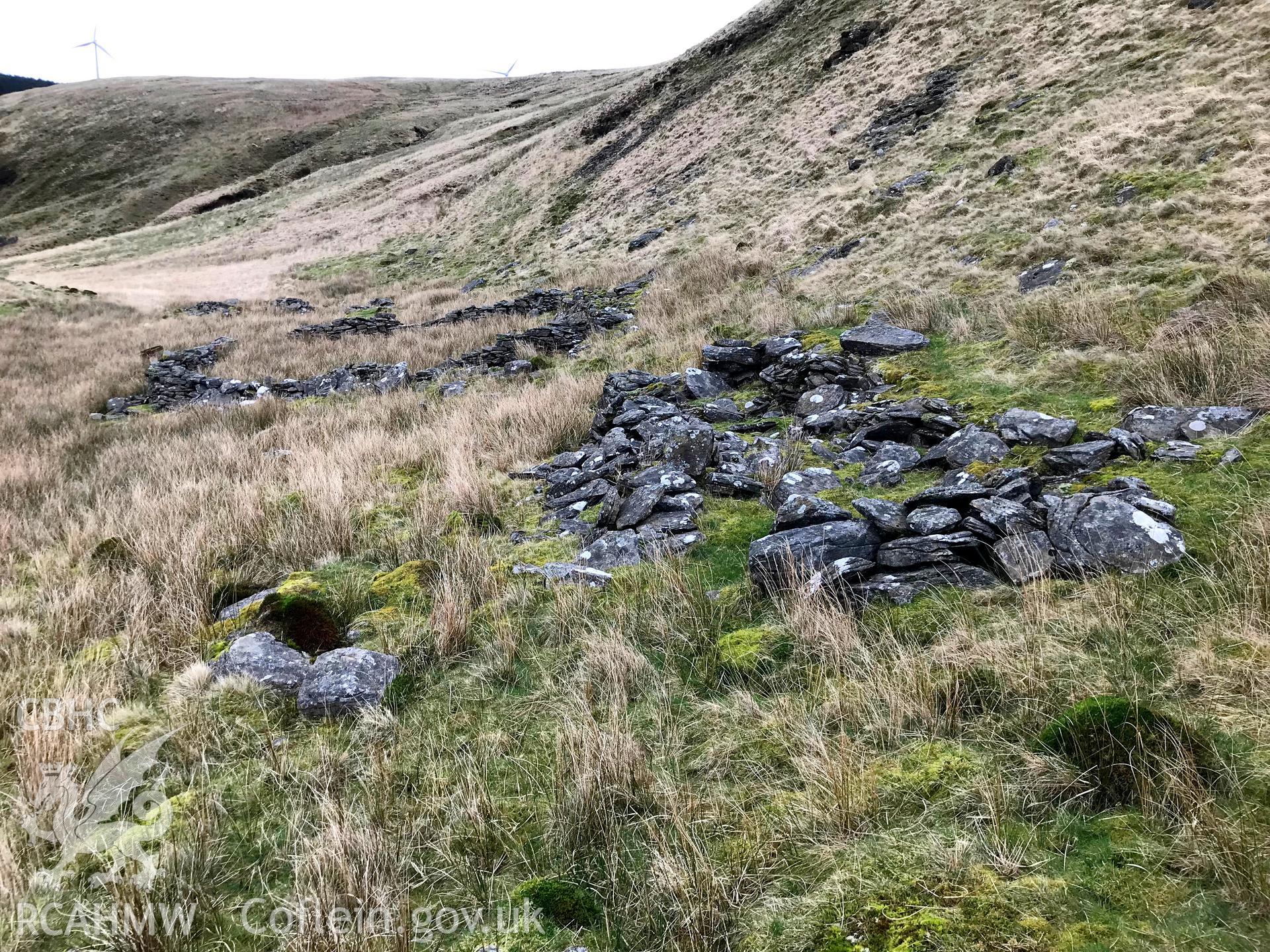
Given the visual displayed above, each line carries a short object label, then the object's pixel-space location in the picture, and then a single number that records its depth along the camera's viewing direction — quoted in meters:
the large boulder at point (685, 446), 5.67
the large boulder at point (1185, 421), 4.33
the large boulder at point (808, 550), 3.72
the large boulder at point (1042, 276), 8.28
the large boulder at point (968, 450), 4.89
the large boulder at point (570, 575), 4.14
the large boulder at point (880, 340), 8.02
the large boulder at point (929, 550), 3.51
